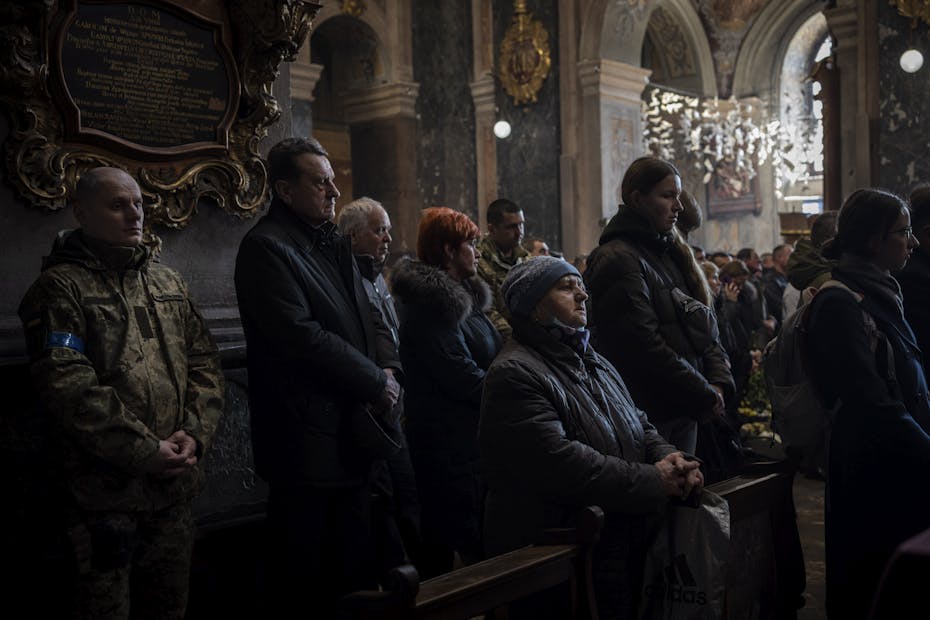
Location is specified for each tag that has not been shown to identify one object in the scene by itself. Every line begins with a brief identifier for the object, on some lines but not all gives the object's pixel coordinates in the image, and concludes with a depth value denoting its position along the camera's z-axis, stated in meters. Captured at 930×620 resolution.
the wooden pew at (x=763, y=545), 2.70
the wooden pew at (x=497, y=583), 1.80
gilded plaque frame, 3.27
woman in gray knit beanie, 2.52
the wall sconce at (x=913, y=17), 9.70
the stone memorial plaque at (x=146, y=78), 3.43
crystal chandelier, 16.70
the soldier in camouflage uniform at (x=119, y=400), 2.63
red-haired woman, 3.71
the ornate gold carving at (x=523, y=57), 13.03
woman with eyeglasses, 3.02
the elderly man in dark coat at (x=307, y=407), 2.94
